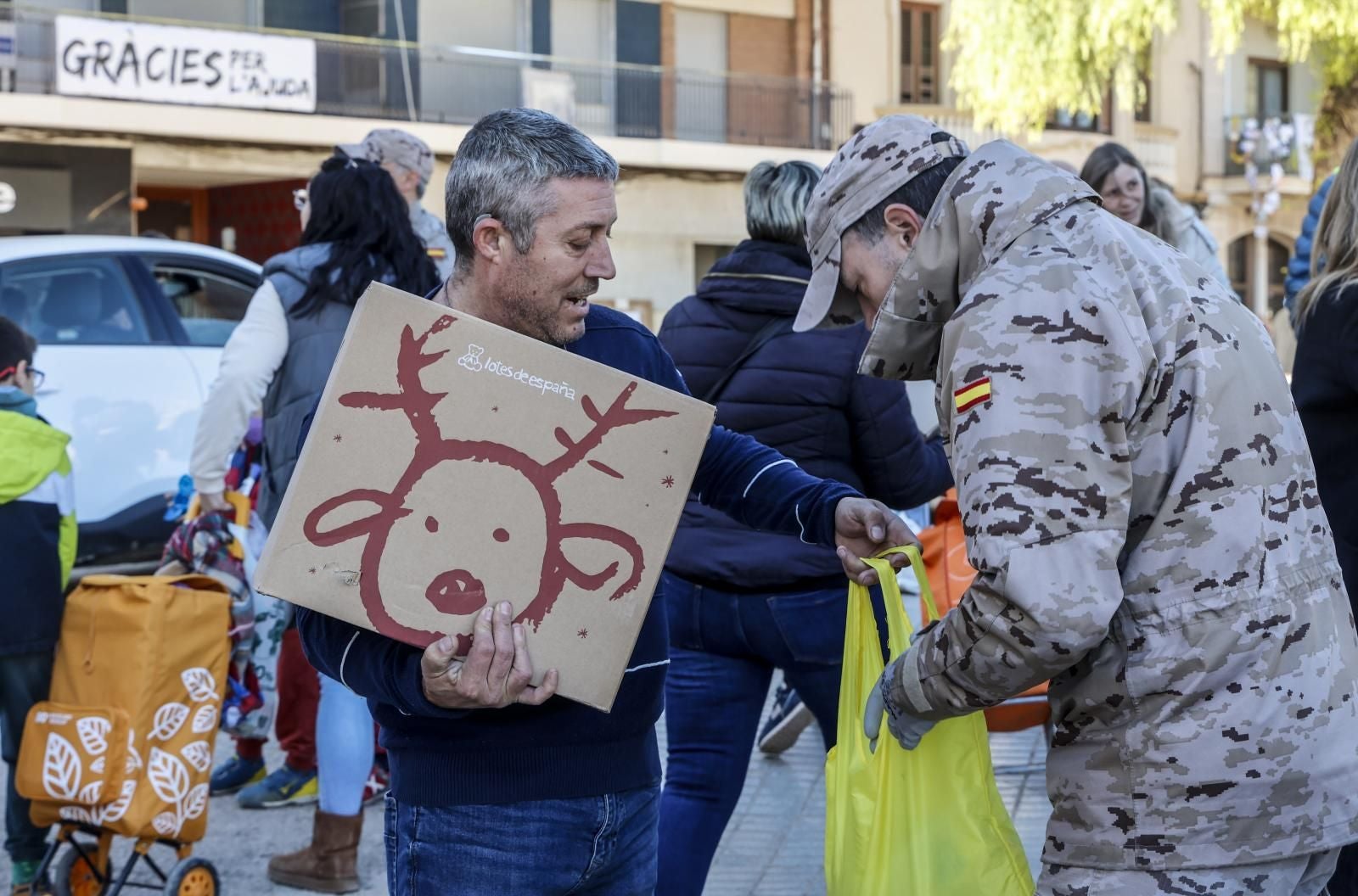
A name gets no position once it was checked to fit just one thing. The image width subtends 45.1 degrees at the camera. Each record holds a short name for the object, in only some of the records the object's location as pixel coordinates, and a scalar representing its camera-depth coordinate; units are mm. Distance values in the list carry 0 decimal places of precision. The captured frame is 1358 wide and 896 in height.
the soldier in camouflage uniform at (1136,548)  1941
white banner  19000
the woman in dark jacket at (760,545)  3613
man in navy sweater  2281
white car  7230
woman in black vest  4316
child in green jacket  4055
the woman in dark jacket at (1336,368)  3150
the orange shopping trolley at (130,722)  3869
